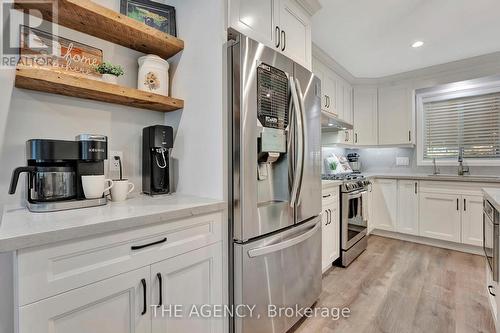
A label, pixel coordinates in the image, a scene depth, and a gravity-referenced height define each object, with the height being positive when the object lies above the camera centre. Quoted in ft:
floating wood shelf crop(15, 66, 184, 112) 3.34 +1.28
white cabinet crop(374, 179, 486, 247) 9.34 -1.89
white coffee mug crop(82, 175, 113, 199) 3.63 -0.28
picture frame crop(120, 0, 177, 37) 4.54 +3.07
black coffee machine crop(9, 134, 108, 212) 3.23 -0.02
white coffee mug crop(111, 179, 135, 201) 4.10 -0.38
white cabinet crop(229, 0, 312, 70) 4.41 +3.06
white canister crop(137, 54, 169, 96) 4.67 +1.86
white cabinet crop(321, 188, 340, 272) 7.24 -1.96
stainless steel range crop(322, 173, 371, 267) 8.16 -1.84
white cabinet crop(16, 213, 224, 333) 2.36 -1.36
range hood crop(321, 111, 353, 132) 8.98 +1.81
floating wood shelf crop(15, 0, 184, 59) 3.63 +2.46
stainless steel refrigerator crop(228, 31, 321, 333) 4.03 -0.32
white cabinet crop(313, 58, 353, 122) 9.37 +3.25
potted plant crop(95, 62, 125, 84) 4.14 +1.71
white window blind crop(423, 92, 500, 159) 10.48 +1.85
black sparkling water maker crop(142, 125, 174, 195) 4.51 +0.20
